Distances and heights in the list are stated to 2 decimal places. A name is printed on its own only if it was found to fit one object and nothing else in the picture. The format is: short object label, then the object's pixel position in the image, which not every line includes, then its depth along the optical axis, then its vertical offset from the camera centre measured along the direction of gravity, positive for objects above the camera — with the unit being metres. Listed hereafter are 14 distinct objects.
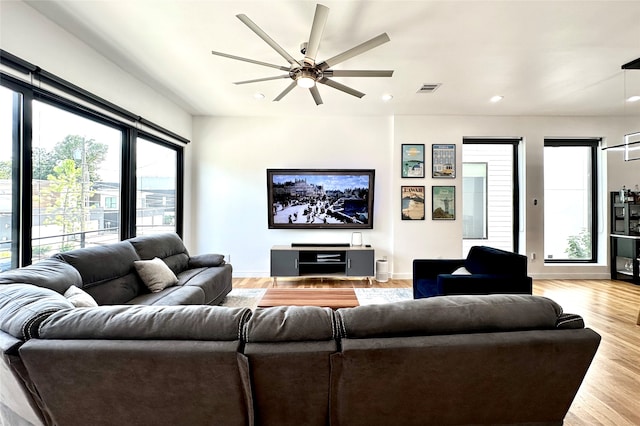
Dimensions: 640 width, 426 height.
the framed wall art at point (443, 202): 5.18 +0.20
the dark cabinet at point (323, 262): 4.79 -0.80
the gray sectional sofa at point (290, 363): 1.03 -0.54
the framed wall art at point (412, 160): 5.19 +0.93
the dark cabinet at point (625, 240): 4.86 -0.45
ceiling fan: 2.05 +1.24
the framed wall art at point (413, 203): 5.20 +0.18
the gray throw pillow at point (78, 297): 1.83 -0.54
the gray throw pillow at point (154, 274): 2.95 -0.63
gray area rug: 3.88 -1.18
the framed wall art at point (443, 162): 5.17 +0.90
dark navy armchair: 2.65 -0.60
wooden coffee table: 2.75 -0.86
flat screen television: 5.18 +0.27
